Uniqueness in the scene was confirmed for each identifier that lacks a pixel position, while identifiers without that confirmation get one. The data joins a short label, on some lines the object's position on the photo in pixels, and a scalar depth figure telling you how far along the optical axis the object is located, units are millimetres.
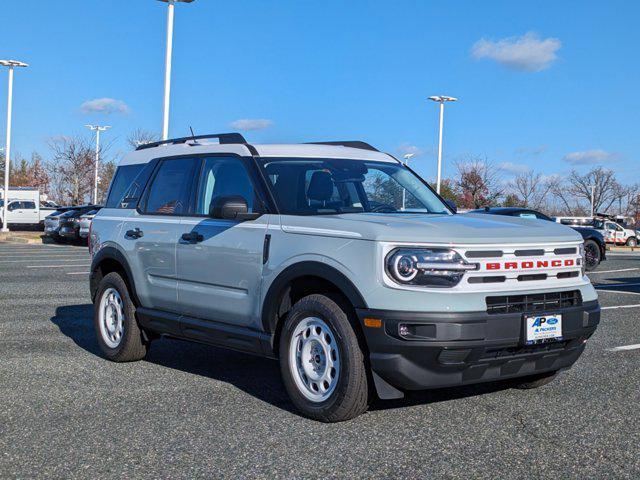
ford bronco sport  4566
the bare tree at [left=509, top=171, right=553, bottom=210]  77125
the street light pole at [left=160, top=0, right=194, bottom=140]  25078
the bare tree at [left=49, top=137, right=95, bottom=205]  54094
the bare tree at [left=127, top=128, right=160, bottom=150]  62562
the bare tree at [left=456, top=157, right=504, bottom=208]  62062
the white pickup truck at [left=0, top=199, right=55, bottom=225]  39812
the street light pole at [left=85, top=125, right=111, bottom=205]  58647
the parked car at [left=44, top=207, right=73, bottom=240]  29406
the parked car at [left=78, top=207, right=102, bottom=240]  27859
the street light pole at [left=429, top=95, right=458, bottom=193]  46281
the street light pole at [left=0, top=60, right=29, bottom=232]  38469
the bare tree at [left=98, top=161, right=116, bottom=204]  67875
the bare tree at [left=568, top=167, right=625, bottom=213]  83375
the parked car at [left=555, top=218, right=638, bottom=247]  50106
